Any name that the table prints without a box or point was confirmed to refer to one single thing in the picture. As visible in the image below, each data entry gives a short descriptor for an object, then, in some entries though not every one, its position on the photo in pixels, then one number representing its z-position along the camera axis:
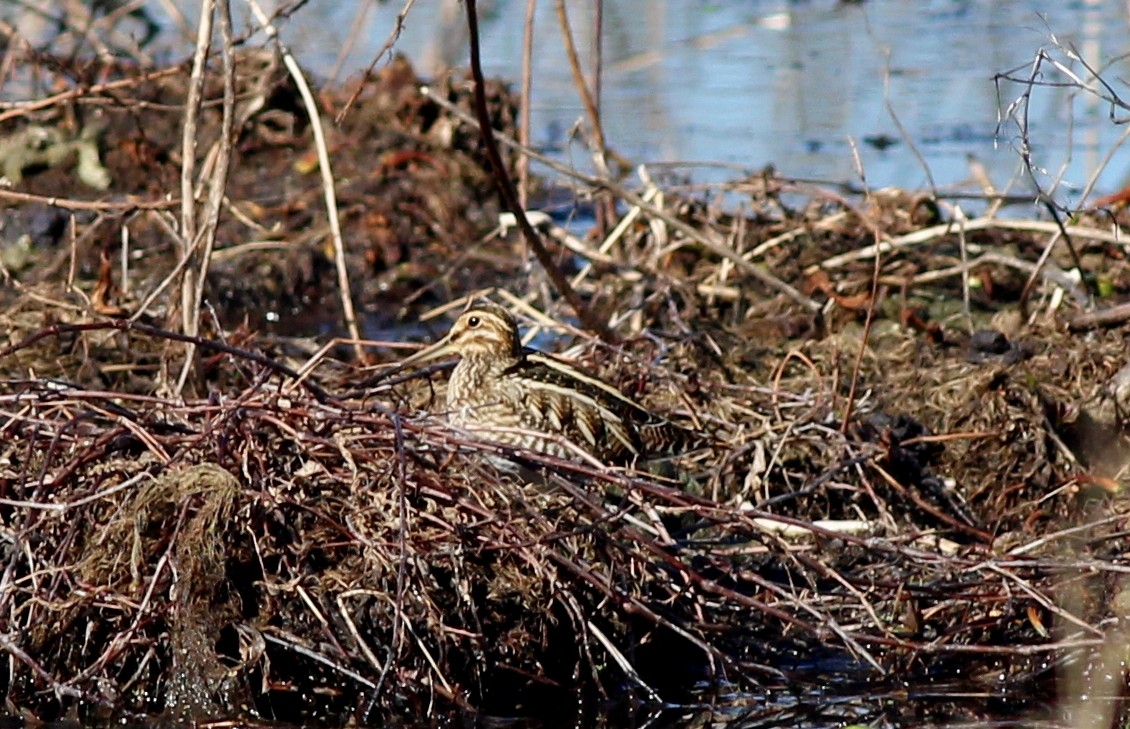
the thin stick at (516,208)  10.59
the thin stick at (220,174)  10.59
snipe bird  10.81
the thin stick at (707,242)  13.30
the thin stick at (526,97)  12.88
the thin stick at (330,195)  12.84
